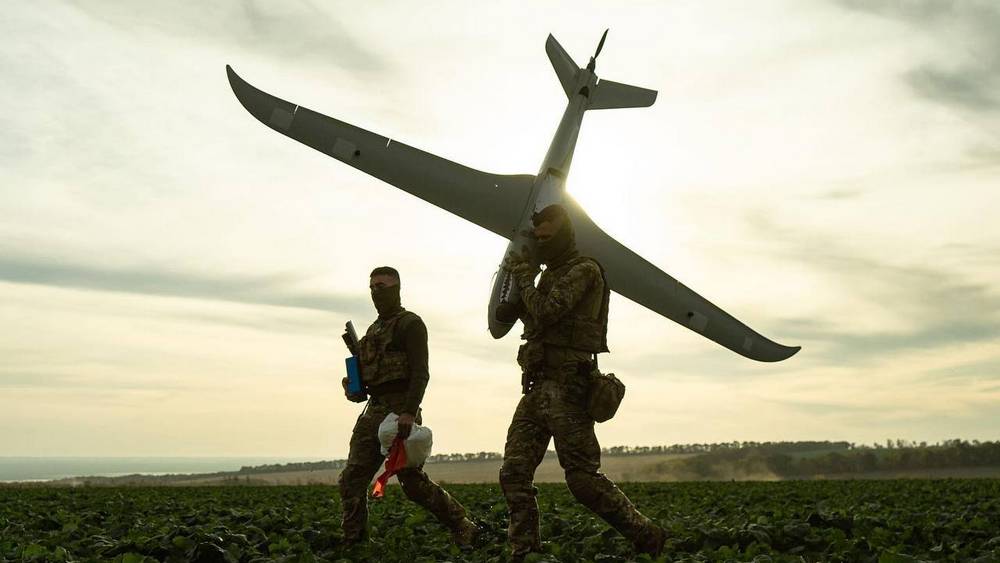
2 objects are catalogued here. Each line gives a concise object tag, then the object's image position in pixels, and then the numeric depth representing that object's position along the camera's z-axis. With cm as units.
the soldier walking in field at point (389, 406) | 797
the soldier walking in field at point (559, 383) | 669
